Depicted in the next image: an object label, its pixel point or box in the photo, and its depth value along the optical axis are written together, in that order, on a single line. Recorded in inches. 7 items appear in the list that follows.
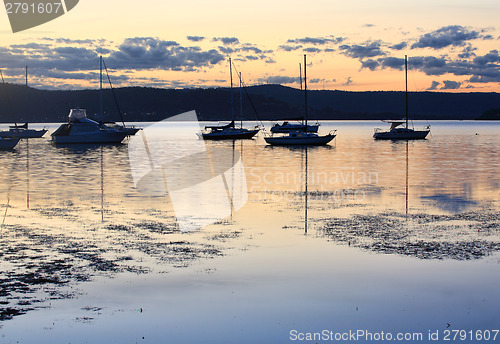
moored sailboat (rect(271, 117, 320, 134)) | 3774.6
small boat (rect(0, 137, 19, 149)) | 2596.0
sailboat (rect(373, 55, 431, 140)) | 3673.7
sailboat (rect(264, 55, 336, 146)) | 2787.9
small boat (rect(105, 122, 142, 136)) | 4227.1
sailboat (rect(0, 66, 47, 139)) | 3826.3
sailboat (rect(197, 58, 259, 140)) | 3678.6
